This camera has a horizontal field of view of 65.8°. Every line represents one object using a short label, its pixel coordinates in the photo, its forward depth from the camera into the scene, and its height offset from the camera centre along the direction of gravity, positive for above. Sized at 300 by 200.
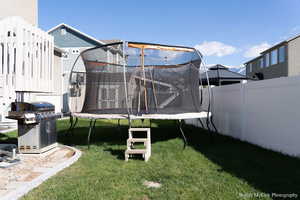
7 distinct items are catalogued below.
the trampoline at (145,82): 4.98 +0.30
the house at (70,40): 16.86 +4.02
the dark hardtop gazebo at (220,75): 9.30 +0.83
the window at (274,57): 19.83 +3.42
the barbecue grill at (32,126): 3.72 -0.54
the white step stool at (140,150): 3.83 -0.92
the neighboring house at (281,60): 17.72 +3.07
